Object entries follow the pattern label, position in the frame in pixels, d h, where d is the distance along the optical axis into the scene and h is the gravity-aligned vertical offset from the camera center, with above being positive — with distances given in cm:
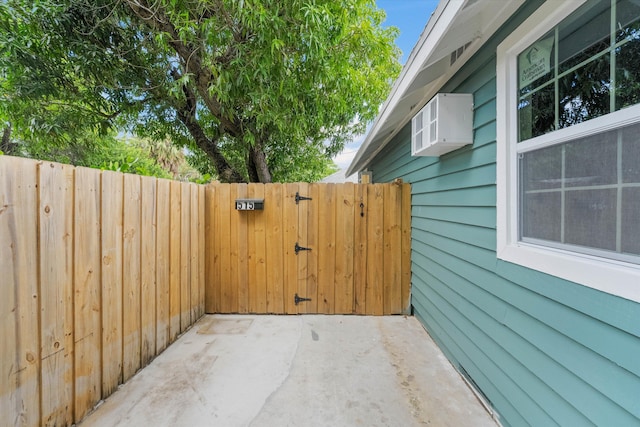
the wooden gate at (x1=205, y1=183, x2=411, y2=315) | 346 -49
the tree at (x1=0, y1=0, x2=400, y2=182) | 319 +205
